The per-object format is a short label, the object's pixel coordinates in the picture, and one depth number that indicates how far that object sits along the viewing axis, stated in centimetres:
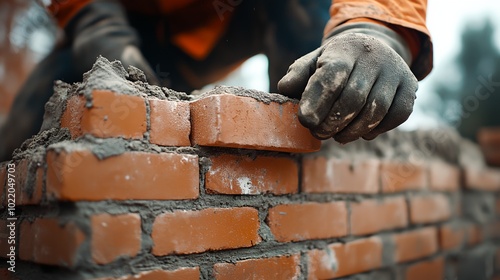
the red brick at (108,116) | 87
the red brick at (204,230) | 93
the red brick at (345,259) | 126
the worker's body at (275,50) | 96
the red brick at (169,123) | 96
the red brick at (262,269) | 102
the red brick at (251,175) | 104
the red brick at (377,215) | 148
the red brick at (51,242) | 81
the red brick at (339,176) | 131
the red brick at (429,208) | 184
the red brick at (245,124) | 98
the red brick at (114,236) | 83
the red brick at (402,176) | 170
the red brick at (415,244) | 169
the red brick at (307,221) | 117
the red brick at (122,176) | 82
